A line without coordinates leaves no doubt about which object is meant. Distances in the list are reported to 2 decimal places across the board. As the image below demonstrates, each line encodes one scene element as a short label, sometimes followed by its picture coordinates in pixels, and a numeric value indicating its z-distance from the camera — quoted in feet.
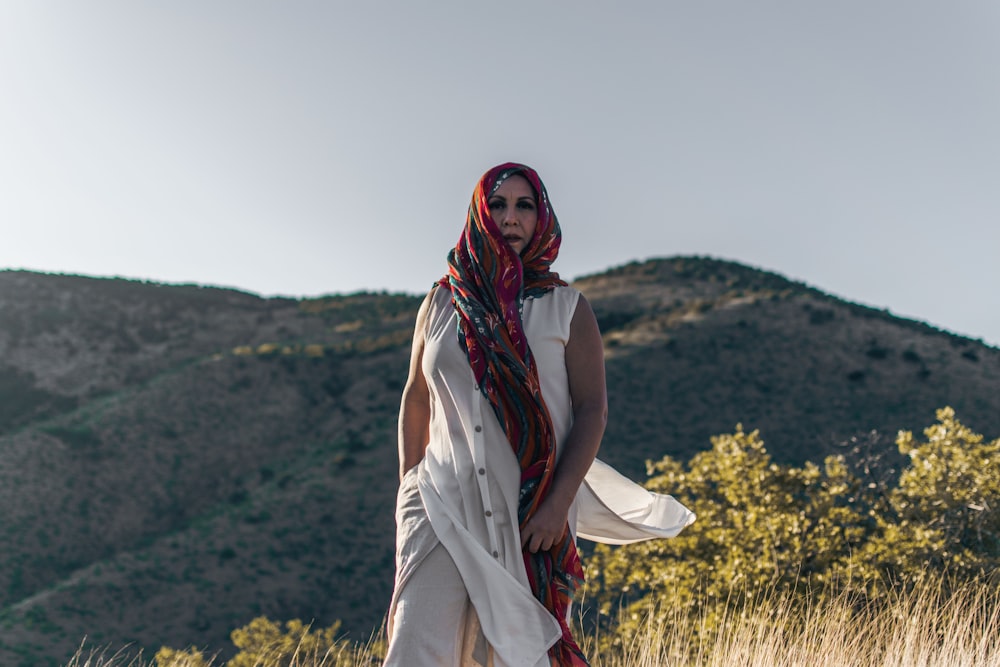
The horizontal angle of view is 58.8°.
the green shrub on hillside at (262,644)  12.06
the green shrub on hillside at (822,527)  20.72
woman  7.29
